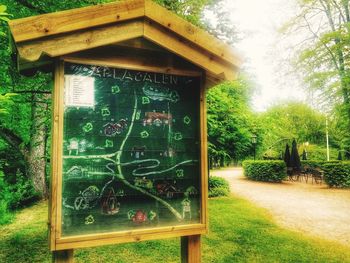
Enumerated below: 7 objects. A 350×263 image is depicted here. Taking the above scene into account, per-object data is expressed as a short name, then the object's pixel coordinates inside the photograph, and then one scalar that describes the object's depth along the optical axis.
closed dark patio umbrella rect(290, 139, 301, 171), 19.69
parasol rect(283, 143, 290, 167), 20.73
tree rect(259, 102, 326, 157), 36.23
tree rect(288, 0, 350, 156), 17.59
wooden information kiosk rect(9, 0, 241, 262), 2.54
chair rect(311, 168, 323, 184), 17.38
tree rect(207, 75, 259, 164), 11.07
